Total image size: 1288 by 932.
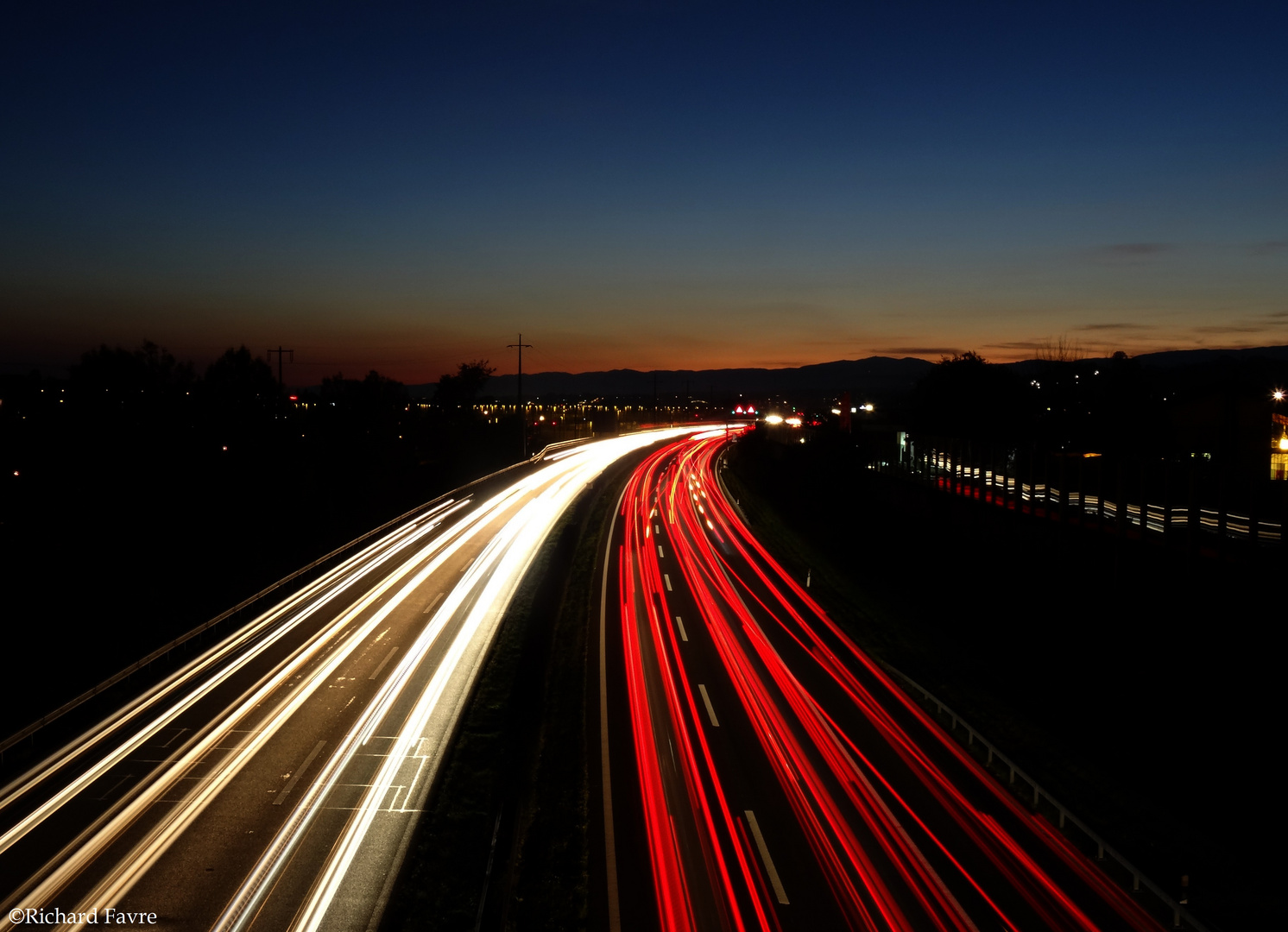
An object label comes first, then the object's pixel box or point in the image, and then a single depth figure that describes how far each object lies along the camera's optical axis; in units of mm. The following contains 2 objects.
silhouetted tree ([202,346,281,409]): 77000
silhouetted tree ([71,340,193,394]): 63969
